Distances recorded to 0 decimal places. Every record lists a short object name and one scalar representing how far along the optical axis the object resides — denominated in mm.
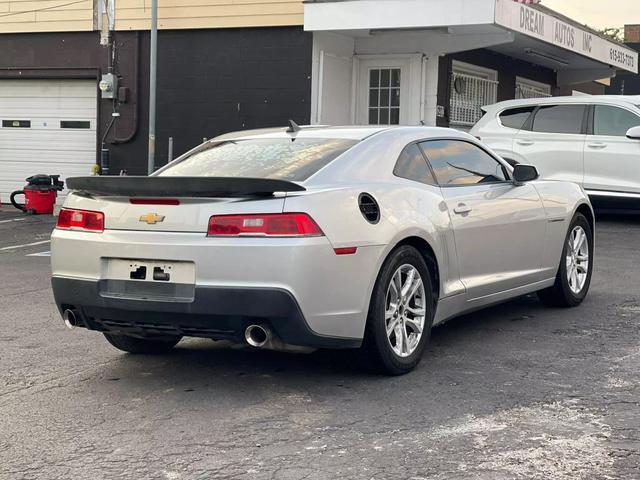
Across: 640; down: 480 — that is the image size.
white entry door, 16906
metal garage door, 18422
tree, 66469
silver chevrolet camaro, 4910
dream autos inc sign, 15344
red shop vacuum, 16828
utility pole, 16188
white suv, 13172
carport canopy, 14969
